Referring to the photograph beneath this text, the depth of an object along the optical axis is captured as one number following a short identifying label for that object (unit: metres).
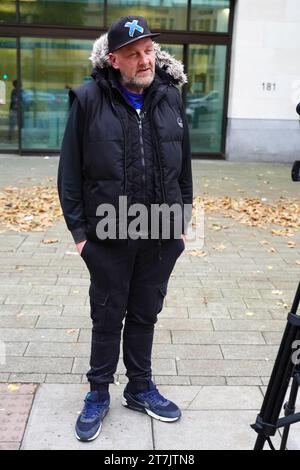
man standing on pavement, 2.75
